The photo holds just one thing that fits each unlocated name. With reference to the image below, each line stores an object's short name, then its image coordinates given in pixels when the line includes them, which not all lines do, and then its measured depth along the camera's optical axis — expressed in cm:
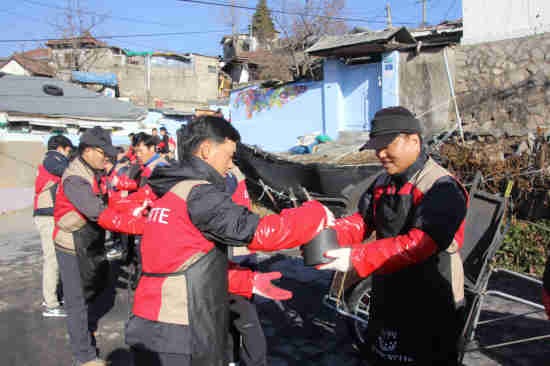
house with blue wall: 1138
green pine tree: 5203
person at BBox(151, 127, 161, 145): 592
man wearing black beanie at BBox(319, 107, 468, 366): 209
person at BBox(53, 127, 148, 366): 366
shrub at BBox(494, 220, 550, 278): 596
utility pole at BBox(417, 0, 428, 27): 3239
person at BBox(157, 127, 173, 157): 898
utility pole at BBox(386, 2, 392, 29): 1859
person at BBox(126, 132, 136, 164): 821
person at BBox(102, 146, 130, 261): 731
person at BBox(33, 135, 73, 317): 539
